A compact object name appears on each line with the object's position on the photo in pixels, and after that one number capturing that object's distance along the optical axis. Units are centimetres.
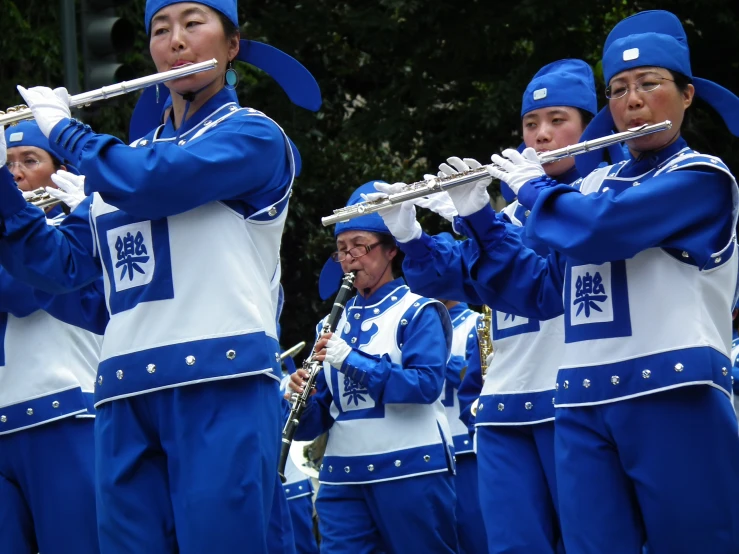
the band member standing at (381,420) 1505
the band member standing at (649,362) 953
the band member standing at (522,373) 1245
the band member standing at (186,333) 902
